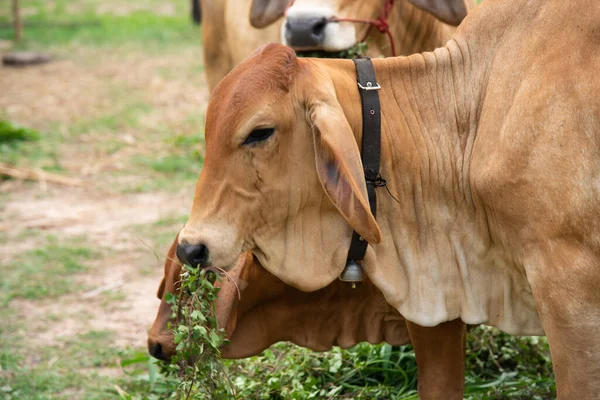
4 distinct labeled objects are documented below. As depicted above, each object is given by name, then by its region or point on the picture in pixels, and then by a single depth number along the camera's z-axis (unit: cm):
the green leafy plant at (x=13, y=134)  1562
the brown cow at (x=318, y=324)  662
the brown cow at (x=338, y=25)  880
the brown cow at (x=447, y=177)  530
